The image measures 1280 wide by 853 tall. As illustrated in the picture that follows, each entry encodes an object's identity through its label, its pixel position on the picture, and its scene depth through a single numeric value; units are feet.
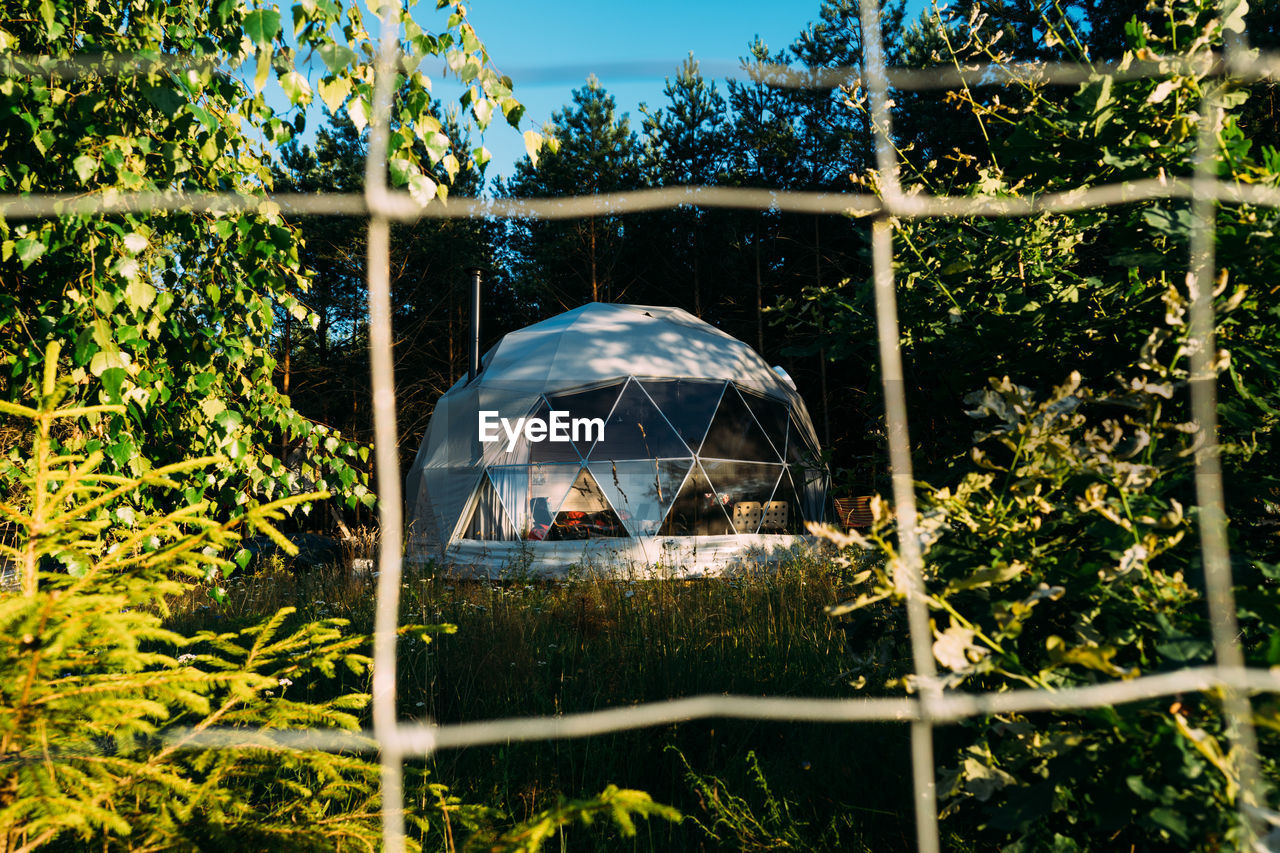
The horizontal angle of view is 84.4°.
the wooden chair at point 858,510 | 32.60
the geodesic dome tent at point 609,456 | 27.20
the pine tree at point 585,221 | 55.93
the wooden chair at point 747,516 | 28.86
